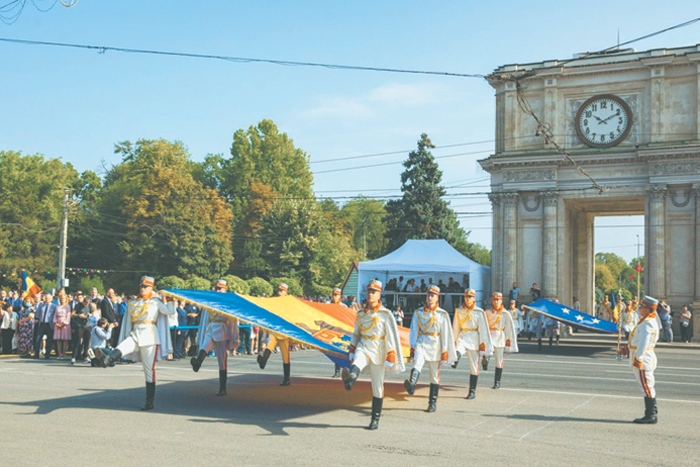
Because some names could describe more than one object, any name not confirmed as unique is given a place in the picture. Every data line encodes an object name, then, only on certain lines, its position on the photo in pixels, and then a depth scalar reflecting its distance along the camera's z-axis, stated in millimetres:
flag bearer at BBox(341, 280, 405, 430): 11562
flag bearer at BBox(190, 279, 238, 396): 14500
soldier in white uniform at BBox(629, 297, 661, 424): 11930
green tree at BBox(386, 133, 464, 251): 63625
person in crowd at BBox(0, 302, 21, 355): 25125
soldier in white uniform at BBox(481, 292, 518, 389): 16312
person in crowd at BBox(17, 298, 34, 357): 25062
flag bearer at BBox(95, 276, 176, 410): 12477
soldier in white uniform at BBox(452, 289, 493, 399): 14859
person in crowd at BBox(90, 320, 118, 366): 21875
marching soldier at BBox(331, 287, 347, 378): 20009
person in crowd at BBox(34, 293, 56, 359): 23891
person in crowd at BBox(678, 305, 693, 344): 36781
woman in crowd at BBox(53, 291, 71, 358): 23578
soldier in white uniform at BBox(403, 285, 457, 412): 12930
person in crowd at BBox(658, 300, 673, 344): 35656
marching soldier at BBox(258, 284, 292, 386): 16000
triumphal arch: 39656
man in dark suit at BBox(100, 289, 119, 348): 23438
